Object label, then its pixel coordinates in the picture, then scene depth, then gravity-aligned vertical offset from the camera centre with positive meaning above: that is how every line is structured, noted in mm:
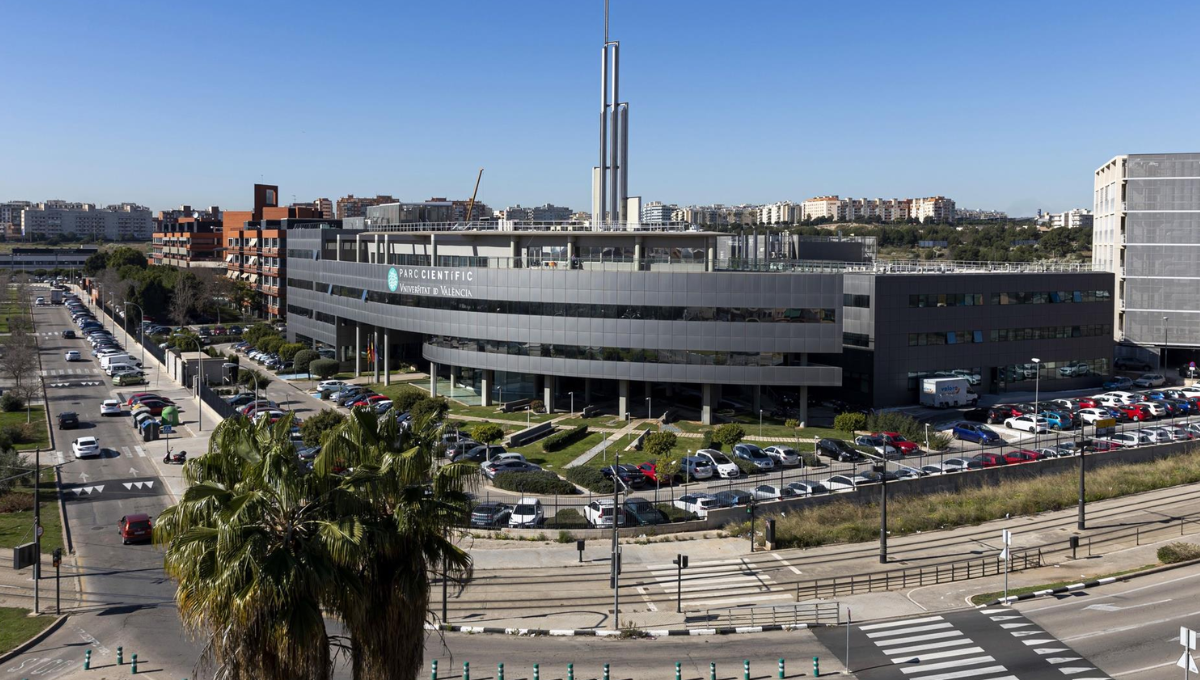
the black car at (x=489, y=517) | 44000 -11460
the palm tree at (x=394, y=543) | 16334 -4822
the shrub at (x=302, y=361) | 94750 -9429
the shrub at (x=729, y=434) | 58406 -10052
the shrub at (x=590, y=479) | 50281 -11232
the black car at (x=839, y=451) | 57094 -10868
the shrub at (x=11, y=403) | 73312 -10674
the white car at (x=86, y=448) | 57719 -11087
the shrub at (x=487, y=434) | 59969 -10428
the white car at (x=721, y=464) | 53188 -10901
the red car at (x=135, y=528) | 40781 -11258
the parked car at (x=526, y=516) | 43875 -11399
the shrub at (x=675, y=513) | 44656 -11459
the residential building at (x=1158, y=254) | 90812 +1802
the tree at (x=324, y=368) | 90812 -9636
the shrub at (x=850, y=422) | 62156 -9888
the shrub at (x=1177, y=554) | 38062 -11237
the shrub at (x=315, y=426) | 56344 -9760
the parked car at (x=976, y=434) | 61969 -10645
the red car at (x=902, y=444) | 58719 -10726
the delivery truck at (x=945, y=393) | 71812 -9146
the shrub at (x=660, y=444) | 55312 -10112
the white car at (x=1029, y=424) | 64906 -10401
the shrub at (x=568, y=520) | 43531 -11561
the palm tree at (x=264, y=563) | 14852 -4664
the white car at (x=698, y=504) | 45219 -11156
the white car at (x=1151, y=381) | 83688 -9540
